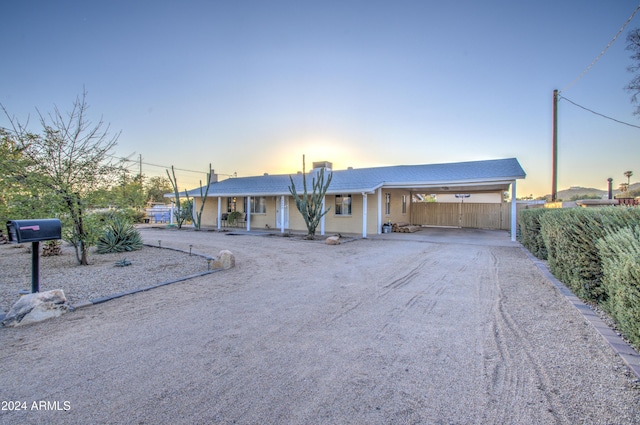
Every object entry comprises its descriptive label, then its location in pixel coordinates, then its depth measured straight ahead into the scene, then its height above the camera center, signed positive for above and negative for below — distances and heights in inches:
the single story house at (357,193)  576.7 +52.6
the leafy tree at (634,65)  440.8 +235.1
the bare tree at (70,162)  253.3 +46.5
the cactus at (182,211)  806.5 +8.6
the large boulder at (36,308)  149.3 -50.9
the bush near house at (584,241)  167.0 -15.7
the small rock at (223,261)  284.8 -45.4
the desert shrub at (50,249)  346.0 -42.5
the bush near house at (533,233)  339.9 -21.3
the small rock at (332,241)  475.5 -41.4
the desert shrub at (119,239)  382.2 -34.6
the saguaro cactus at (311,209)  554.6 +11.7
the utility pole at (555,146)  553.0 +133.6
